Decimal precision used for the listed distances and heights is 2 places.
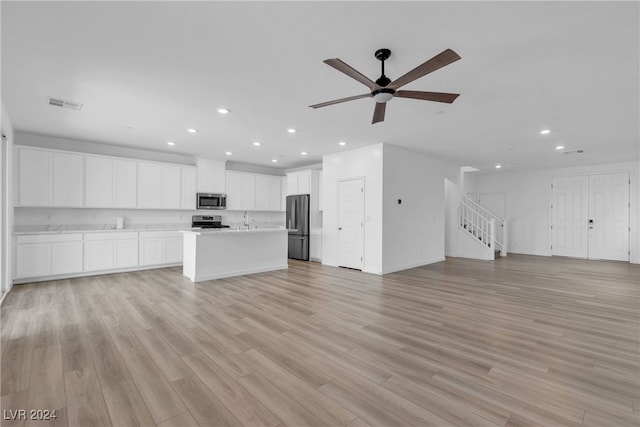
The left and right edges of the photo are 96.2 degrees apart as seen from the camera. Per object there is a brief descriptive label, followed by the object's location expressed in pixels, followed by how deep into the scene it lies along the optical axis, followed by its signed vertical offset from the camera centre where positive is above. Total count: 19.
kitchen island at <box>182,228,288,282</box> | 5.42 -0.79
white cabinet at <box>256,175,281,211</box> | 8.70 +0.67
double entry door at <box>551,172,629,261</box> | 8.18 -0.02
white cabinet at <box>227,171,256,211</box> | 8.09 +0.68
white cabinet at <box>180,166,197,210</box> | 7.21 +0.68
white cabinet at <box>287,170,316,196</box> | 8.06 +0.93
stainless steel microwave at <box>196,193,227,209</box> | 7.41 +0.36
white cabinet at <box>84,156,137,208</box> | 5.98 +0.67
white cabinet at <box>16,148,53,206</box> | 5.25 +0.66
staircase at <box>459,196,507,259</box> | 8.50 -0.41
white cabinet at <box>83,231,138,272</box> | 5.71 -0.76
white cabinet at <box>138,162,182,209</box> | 6.61 +0.67
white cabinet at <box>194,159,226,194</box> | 7.51 +1.02
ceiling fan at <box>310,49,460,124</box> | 2.16 +1.15
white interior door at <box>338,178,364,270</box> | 6.48 -0.19
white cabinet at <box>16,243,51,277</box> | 5.05 -0.83
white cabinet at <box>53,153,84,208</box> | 5.61 +0.67
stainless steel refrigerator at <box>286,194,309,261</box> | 7.94 -0.30
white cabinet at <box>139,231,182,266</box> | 6.38 -0.77
